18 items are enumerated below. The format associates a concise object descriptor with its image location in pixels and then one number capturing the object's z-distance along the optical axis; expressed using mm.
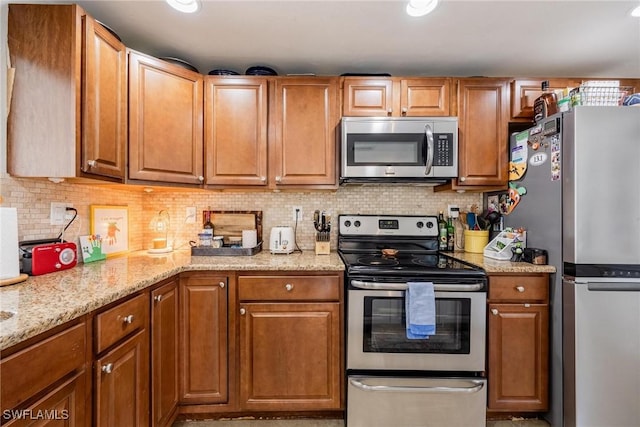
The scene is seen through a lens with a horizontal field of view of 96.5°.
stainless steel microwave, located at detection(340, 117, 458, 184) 1916
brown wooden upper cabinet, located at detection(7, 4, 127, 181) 1326
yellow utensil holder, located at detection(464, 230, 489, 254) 2184
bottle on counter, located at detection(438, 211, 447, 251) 2291
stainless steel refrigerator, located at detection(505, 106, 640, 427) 1479
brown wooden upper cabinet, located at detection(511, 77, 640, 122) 1977
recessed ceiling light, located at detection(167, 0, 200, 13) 1442
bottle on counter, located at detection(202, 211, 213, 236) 2174
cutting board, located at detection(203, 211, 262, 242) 2254
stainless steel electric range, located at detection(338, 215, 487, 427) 1583
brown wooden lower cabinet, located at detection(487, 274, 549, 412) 1650
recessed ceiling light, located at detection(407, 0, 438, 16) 1426
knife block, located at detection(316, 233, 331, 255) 2039
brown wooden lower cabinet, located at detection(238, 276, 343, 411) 1656
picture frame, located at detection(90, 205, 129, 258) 1812
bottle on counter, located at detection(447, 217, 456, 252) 2311
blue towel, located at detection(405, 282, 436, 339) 1528
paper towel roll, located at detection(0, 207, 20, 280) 1178
